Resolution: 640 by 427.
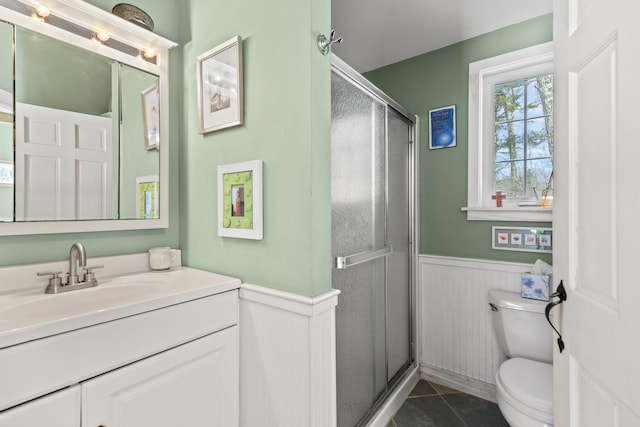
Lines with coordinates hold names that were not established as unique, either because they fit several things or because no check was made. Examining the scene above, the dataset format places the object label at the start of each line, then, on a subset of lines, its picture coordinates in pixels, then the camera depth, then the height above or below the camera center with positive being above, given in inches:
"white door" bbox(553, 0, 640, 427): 24.7 +0.0
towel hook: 43.4 +25.1
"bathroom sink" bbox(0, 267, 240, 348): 30.8 -11.5
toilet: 52.1 -32.9
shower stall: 56.9 -7.0
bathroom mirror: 44.1 +14.6
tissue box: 69.2 -17.9
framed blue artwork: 84.6 +24.4
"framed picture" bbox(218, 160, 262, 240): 47.2 +2.0
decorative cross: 78.4 +3.4
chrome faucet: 43.7 -9.7
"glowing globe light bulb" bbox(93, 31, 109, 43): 51.6 +31.0
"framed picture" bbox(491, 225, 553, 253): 72.1 -7.1
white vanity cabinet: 30.1 -19.3
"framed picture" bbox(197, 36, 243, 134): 49.7 +22.4
